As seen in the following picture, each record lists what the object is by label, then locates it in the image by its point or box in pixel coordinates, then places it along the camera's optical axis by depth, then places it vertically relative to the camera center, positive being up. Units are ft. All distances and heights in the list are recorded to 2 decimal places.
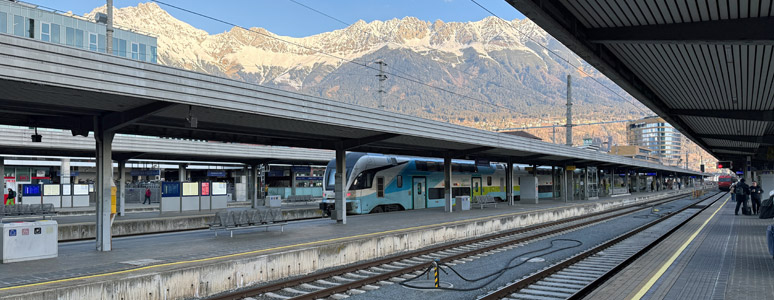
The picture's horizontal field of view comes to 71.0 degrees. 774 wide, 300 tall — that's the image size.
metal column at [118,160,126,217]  77.81 -1.47
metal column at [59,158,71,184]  144.06 +1.84
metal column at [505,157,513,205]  101.31 -1.86
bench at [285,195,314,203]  132.95 -6.21
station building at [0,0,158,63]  156.66 +45.68
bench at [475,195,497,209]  91.55 -4.99
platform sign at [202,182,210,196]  84.43 -2.15
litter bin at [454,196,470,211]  85.56 -5.08
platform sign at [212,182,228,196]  85.61 -2.27
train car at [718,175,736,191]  259.70 -7.40
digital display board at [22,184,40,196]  86.31 -2.00
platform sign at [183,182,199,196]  82.16 -2.07
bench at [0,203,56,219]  71.67 -4.45
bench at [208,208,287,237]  50.90 -4.39
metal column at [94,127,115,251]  39.70 -0.83
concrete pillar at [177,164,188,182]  126.25 +0.71
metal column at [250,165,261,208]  99.32 -1.50
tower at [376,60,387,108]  91.56 +16.03
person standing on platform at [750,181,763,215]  78.28 -3.82
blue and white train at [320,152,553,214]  78.43 -1.66
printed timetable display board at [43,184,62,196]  91.63 -2.17
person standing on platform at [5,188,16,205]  93.97 -3.56
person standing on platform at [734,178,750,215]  79.97 -4.06
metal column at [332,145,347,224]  60.39 -1.48
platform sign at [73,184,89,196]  101.40 -2.48
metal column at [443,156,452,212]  81.00 -1.78
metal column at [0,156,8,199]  79.24 +0.84
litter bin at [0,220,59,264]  34.63 -4.16
